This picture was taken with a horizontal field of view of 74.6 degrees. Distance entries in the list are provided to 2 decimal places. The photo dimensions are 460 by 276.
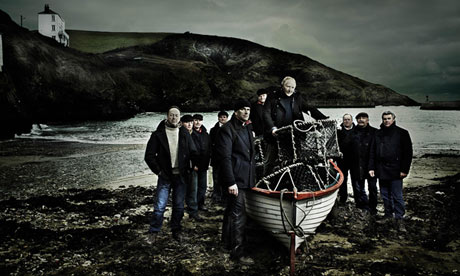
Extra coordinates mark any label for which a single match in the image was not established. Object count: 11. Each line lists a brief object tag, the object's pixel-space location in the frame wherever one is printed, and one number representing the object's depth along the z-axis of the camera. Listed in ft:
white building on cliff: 269.85
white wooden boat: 15.64
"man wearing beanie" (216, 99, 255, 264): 15.34
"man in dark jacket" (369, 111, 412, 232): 20.25
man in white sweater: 17.52
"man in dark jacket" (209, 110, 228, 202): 25.87
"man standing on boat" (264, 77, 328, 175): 19.01
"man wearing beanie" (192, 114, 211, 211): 23.65
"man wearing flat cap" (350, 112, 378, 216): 22.90
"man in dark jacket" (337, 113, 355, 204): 23.76
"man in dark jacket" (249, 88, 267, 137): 22.22
